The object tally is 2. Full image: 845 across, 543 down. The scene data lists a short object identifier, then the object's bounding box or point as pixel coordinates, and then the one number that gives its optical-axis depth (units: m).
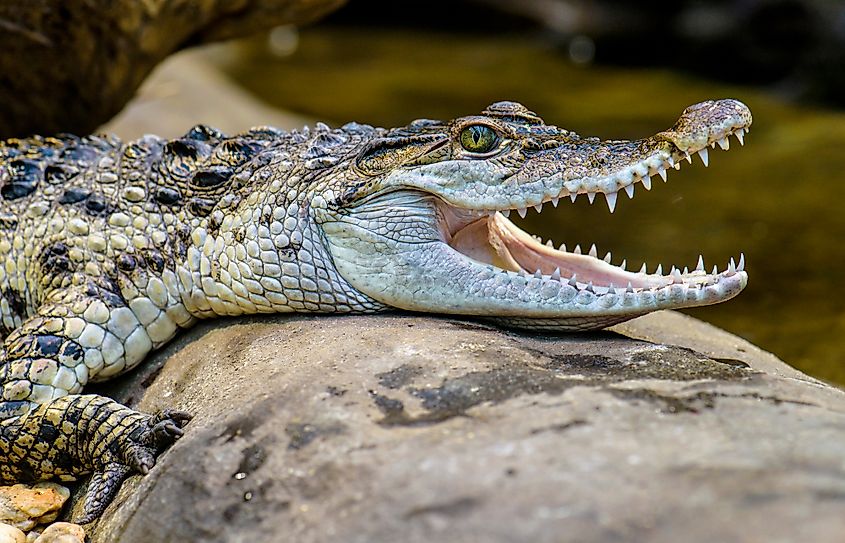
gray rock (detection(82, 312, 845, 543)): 3.84
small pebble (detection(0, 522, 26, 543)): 5.56
